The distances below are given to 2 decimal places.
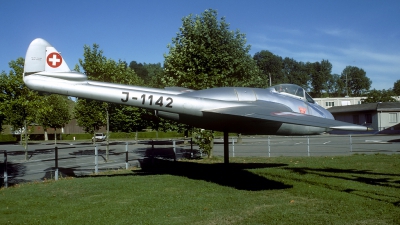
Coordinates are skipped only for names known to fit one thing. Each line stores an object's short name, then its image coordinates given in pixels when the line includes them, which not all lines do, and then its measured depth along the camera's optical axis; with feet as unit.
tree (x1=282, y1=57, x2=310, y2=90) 380.19
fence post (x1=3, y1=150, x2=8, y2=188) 38.49
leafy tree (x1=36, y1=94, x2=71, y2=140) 163.63
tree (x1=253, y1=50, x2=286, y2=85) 376.25
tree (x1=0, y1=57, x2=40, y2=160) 68.64
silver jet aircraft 33.81
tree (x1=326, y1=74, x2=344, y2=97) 371.35
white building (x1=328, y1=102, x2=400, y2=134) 129.72
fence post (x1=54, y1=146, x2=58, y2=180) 43.21
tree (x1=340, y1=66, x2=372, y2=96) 381.40
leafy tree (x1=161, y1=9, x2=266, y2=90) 56.85
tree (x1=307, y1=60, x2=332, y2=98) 377.09
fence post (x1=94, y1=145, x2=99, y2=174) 48.97
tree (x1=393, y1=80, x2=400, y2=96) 343.05
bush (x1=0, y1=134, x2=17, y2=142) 186.95
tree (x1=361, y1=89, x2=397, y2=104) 212.23
